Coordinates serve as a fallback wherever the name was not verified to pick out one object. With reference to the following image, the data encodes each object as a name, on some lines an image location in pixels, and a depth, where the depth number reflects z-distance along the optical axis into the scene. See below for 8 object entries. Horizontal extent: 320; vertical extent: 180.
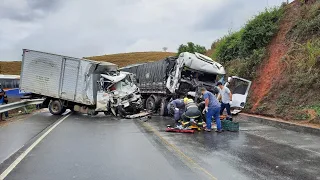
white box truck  17.25
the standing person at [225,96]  13.52
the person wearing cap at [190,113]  11.57
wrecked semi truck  17.58
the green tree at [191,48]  39.27
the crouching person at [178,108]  12.09
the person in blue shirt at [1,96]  17.08
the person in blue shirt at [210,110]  11.44
